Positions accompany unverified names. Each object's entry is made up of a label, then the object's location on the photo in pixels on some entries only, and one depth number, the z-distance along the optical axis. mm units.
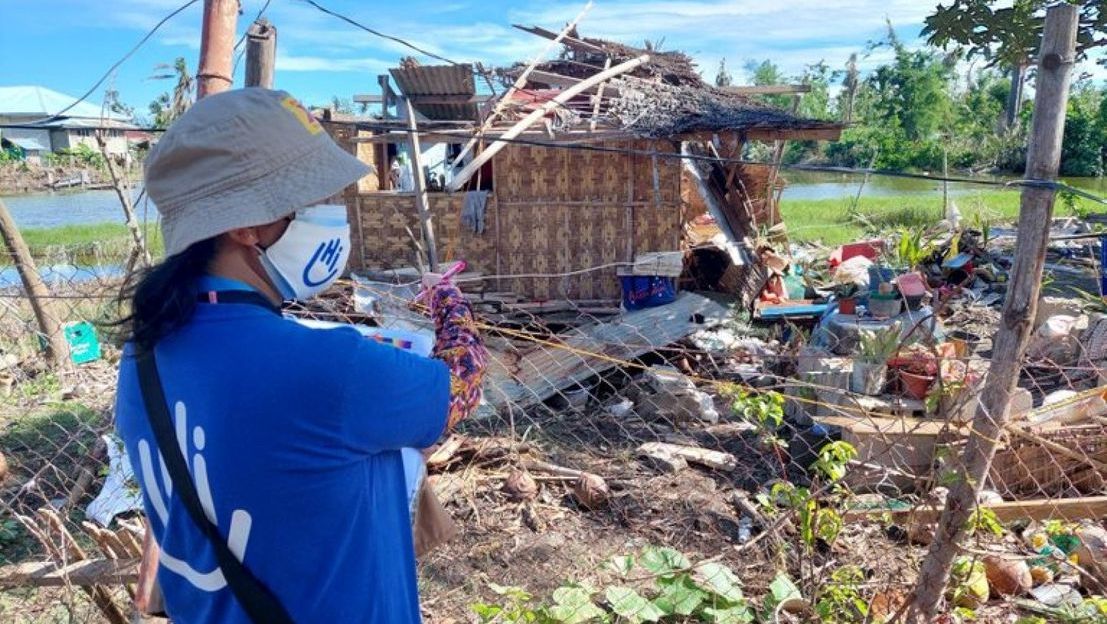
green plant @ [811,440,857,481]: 2611
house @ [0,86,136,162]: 38969
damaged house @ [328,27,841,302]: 10742
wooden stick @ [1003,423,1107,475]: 2223
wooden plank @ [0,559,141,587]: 2750
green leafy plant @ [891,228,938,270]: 12586
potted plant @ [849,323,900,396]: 6348
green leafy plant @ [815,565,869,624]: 2622
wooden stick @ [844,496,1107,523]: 3816
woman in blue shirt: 1157
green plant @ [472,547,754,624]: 2689
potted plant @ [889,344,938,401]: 5922
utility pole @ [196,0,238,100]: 2719
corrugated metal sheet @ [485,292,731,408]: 8305
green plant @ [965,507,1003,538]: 2359
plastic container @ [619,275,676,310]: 10930
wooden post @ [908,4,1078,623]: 1941
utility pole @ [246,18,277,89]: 2896
